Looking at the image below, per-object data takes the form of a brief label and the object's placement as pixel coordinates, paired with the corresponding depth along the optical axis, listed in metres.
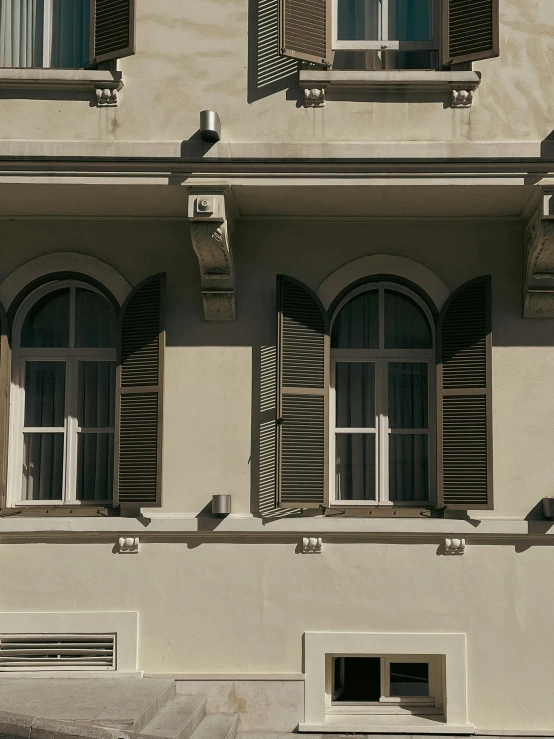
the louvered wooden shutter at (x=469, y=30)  8.94
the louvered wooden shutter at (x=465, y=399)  9.38
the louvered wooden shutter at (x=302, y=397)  9.42
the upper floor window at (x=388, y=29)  9.62
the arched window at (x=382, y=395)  9.92
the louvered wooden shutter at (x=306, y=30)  8.95
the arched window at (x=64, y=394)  9.98
